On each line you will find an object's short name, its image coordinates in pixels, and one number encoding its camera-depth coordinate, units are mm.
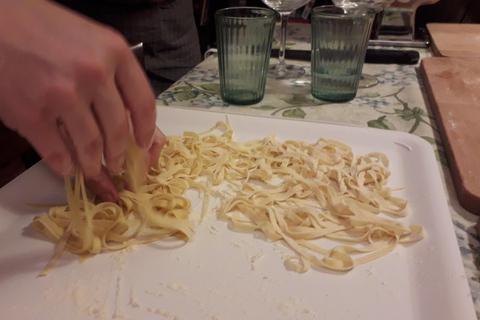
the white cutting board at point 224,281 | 441
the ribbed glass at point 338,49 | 874
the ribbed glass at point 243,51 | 869
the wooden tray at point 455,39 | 1195
